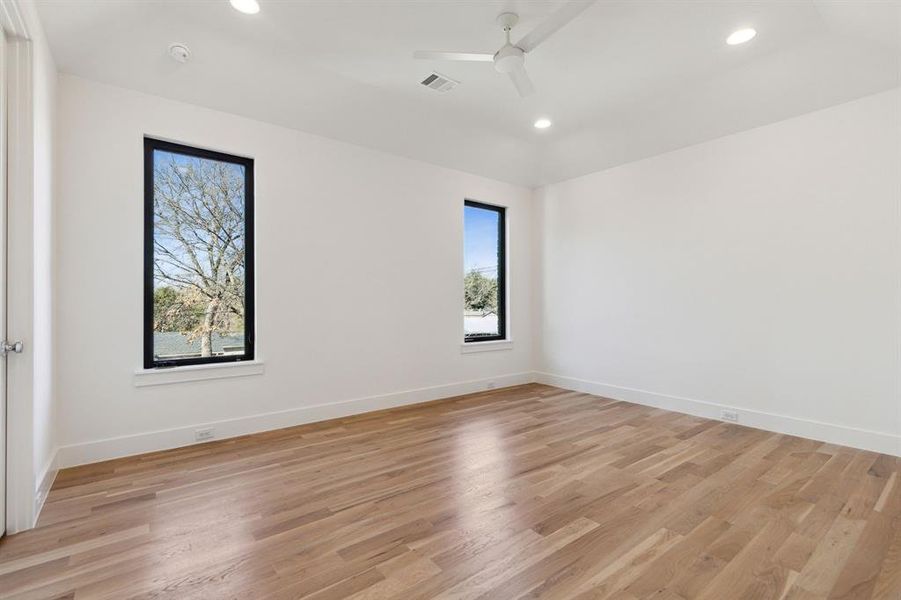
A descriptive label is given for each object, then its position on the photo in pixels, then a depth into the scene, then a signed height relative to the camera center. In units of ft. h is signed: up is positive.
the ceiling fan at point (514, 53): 8.28 +5.50
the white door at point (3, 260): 6.88 +0.84
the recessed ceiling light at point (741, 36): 9.87 +6.37
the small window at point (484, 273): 18.47 +1.43
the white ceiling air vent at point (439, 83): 11.90 +6.50
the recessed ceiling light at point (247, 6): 8.90 +6.52
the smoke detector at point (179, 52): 9.90 +6.14
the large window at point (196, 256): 11.21 +1.49
